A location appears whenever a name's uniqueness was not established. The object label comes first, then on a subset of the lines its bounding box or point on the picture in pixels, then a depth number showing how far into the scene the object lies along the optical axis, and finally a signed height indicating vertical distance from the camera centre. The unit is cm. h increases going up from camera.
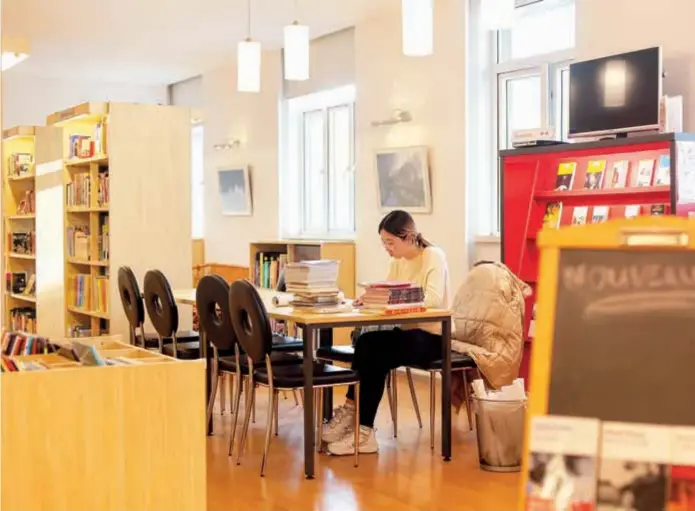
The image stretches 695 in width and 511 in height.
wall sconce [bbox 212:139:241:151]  1061 +78
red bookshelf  548 +17
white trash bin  490 -106
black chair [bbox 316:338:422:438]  560 -80
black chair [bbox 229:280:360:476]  482 -68
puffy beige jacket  535 -58
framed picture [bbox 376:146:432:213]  793 +31
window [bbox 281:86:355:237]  940 +53
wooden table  472 -53
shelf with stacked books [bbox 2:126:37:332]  923 -10
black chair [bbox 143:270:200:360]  589 -57
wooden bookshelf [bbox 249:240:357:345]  866 -33
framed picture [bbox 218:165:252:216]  1041 +30
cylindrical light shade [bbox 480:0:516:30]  505 +104
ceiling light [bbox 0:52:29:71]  638 +105
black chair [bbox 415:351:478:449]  522 -79
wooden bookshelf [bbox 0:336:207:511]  303 -68
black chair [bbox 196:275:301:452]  519 -58
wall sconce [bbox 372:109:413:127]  812 +81
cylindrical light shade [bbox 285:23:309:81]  580 +99
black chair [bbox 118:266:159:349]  628 -55
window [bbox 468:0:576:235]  714 +99
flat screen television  574 +73
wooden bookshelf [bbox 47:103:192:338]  721 +18
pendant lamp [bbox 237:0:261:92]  607 +93
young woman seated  518 -70
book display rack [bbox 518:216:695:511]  211 -35
